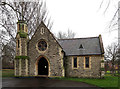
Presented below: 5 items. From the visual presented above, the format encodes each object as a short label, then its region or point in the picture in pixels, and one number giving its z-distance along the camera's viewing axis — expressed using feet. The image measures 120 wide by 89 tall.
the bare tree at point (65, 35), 153.69
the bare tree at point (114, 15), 12.42
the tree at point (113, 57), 89.25
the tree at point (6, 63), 118.52
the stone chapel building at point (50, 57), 55.98
